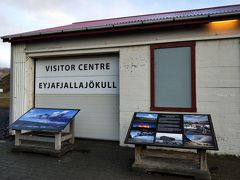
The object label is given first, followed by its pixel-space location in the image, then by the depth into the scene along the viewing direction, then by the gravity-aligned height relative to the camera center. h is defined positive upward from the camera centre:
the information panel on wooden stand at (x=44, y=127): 5.52 -0.94
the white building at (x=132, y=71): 5.61 +0.61
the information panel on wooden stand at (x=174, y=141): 4.15 -0.98
